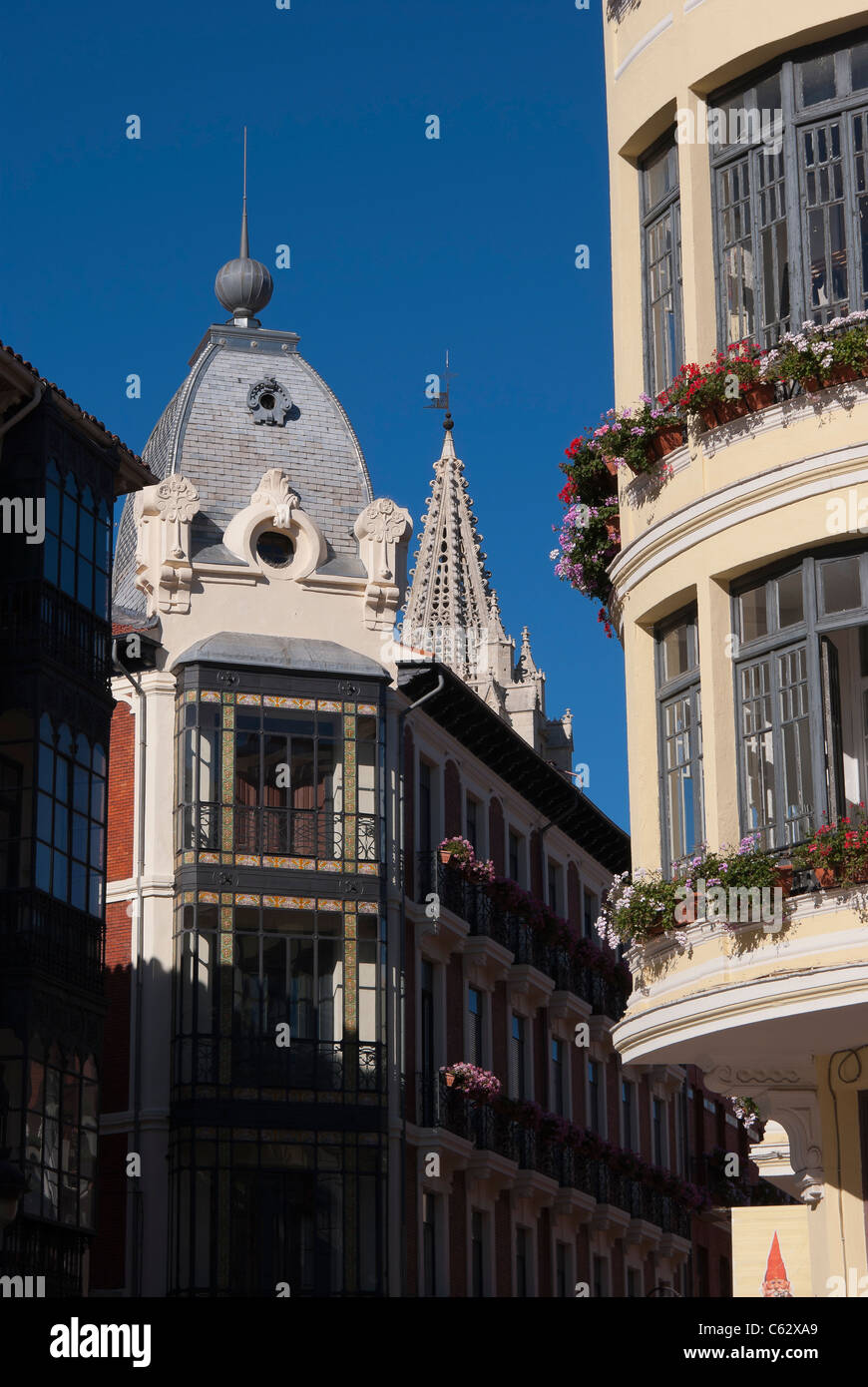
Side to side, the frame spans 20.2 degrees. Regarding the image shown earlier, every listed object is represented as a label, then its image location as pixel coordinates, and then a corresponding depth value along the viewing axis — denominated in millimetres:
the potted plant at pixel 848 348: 18969
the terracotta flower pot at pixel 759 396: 19750
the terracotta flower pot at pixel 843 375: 19094
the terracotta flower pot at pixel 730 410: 19922
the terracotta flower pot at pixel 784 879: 18719
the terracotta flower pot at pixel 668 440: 20797
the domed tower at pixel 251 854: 42156
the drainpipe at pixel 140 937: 41688
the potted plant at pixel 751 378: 19672
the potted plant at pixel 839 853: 18109
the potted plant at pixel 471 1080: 46438
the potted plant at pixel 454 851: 47688
